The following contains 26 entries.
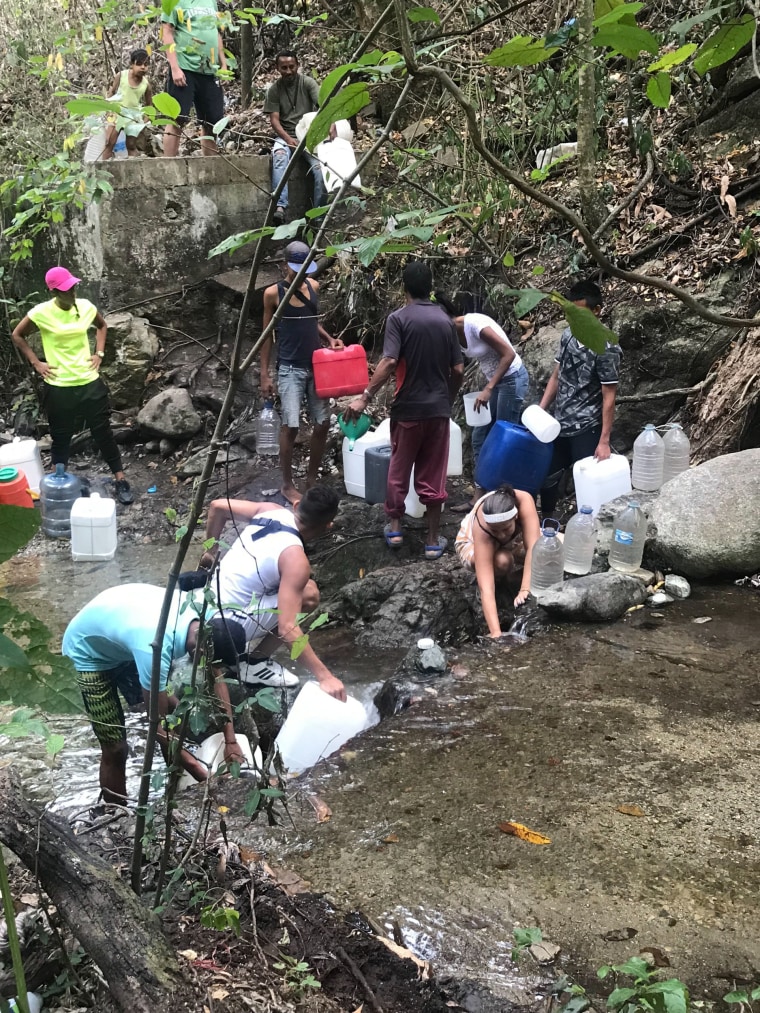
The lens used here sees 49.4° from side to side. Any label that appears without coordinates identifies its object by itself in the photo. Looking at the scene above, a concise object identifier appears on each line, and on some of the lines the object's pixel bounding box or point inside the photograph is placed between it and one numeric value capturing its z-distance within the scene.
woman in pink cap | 6.61
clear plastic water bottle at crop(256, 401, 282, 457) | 7.62
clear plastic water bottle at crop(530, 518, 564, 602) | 4.81
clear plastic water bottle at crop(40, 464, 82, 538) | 6.74
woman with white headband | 4.68
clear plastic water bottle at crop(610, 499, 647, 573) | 4.85
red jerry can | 6.37
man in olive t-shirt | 7.99
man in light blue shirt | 2.88
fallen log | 1.71
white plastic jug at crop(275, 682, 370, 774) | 3.38
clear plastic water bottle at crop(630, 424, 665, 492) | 5.63
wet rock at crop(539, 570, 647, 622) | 4.48
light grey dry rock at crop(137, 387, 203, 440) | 7.85
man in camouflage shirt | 5.34
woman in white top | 5.63
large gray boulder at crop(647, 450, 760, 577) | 4.70
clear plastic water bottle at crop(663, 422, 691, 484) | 5.68
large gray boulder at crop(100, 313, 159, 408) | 8.13
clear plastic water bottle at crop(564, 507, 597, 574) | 4.91
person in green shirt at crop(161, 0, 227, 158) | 6.95
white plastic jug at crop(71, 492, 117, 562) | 6.17
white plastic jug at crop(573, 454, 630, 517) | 5.52
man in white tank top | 3.31
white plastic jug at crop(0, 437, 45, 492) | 7.11
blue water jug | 5.54
